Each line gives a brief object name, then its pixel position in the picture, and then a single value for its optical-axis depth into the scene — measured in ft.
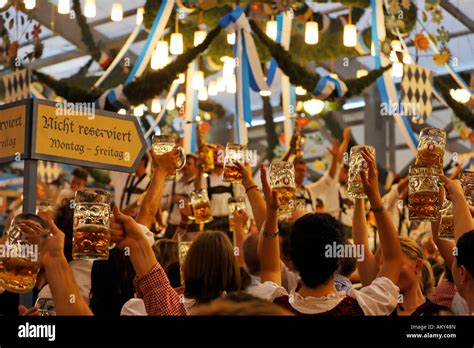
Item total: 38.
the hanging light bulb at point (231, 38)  22.98
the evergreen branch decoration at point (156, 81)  20.67
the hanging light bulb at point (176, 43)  23.43
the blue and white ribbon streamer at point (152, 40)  21.25
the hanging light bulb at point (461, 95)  23.34
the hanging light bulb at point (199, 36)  23.50
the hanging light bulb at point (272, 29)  23.02
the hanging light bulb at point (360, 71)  27.96
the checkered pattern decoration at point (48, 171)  27.86
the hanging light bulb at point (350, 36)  23.50
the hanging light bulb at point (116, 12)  24.04
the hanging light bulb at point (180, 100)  27.99
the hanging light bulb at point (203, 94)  29.11
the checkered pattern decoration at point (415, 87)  23.00
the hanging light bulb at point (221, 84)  27.27
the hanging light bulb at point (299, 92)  28.65
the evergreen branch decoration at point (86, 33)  24.31
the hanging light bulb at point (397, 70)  22.92
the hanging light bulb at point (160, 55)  23.38
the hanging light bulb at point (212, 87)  28.94
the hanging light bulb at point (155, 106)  28.68
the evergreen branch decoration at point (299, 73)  21.09
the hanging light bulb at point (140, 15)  23.30
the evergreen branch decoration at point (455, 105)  23.03
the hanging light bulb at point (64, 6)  22.03
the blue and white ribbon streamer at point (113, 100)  20.39
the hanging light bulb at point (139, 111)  27.66
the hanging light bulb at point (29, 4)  21.60
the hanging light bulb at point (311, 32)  23.09
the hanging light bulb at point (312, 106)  25.11
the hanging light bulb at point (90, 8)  21.89
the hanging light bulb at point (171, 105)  28.68
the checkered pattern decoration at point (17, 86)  17.10
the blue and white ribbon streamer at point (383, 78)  21.74
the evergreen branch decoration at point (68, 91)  20.52
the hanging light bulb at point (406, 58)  22.62
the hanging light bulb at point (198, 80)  25.05
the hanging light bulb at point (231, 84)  26.42
